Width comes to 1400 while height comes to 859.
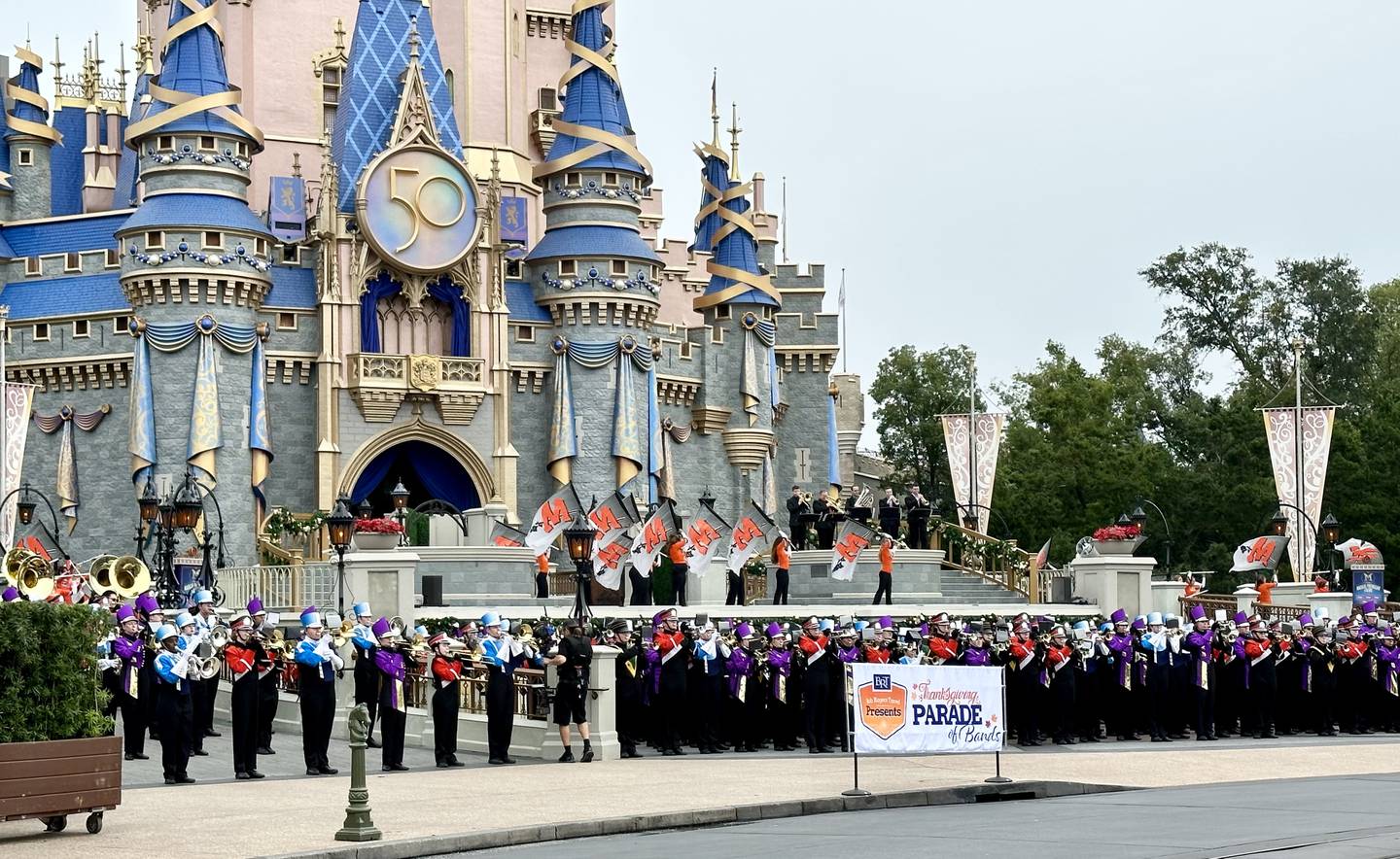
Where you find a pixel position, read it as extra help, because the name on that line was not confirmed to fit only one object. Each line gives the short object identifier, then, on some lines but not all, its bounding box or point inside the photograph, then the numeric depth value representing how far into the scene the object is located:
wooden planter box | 16.61
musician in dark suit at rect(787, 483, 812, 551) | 49.34
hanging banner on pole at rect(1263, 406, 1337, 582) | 50.44
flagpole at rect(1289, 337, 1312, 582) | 50.44
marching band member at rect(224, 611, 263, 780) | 22.94
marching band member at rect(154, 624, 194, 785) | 22.31
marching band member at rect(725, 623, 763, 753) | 27.89
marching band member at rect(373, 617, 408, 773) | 24.03
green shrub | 16.94
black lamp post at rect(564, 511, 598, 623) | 34.59
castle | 50.91
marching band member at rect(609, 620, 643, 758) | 26.47
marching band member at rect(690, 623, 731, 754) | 27.45
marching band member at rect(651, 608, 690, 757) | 27.02
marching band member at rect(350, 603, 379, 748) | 24.47
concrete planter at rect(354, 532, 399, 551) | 36.81
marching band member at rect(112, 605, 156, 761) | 24.03
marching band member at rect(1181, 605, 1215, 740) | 30.72
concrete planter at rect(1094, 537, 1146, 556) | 42.66
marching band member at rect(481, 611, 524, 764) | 25.22
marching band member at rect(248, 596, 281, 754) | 24.42
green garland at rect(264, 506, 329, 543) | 49.06
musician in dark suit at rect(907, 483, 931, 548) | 47.56
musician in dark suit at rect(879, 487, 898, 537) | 47.81
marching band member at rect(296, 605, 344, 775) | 23.52
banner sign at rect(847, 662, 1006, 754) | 21.00
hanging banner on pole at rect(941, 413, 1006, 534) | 58.67
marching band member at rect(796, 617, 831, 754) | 27.55
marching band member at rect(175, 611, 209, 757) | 22.92
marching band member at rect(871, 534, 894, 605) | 43.22
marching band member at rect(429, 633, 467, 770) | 24.88
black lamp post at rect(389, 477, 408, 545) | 40.88
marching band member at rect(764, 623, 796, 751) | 27.89
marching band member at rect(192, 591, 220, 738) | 25.78
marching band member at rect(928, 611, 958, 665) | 28.16
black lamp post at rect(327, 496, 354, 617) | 34.09
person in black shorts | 25.08
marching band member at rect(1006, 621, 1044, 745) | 28.95
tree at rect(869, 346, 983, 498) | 86.19
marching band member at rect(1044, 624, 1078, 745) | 29.22
